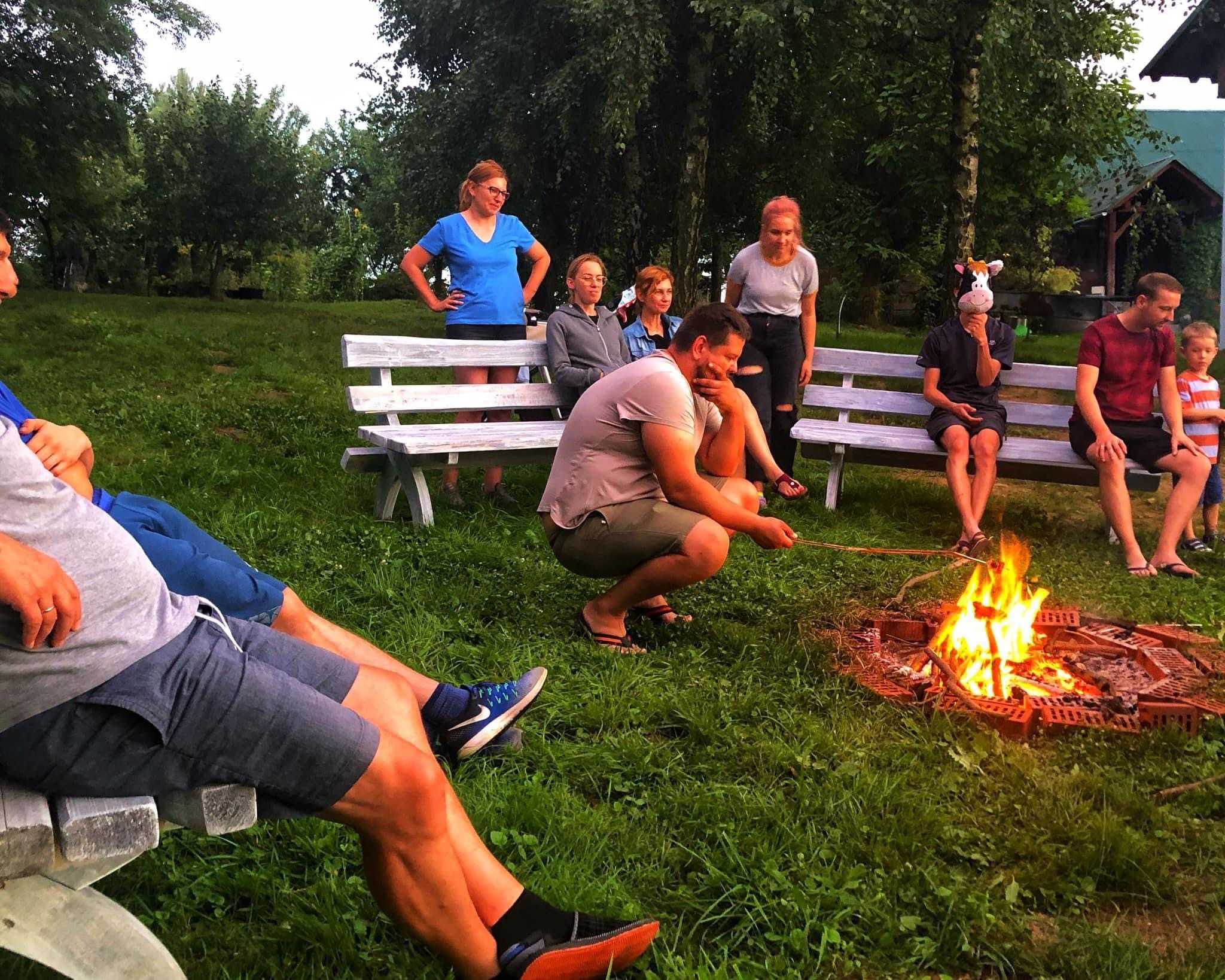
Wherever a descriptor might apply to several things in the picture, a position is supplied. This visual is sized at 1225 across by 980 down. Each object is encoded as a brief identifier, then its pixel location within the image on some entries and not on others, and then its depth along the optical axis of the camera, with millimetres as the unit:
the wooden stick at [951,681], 3715
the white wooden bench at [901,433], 6590
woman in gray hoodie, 6410
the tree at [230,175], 24656
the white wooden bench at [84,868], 1693
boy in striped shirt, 6492
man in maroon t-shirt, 6082
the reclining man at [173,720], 1672
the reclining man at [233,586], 2768
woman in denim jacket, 7031
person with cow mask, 6387
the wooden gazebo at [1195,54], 15188
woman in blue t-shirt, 6574
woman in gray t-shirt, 6742
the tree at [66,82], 15727
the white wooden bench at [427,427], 5844
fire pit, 3688
